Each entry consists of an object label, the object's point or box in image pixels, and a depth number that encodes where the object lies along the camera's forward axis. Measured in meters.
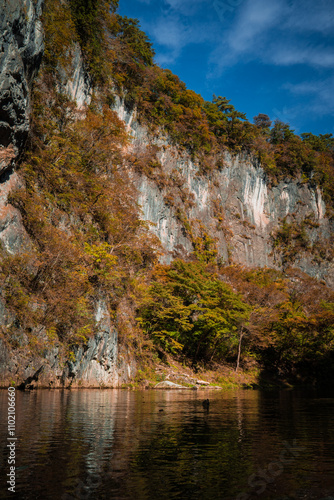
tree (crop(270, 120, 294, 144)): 72.56
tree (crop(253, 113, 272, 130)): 77.69
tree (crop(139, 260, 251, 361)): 29.31
